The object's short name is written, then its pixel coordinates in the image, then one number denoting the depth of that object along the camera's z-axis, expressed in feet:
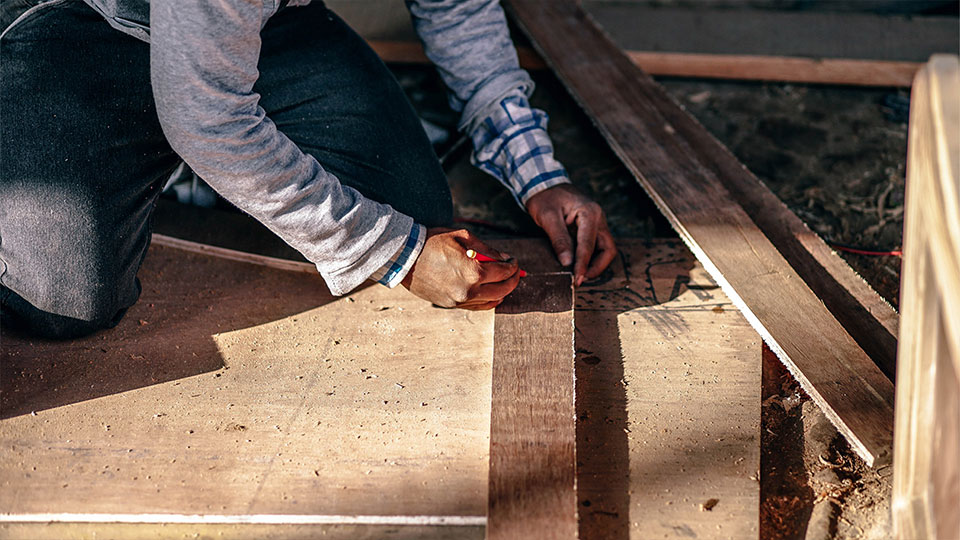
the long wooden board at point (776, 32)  9.13
